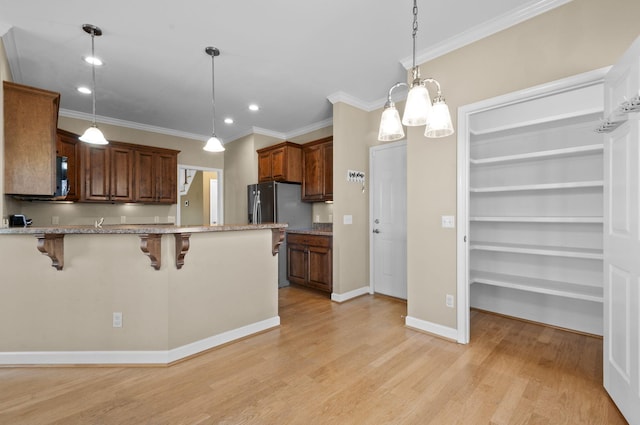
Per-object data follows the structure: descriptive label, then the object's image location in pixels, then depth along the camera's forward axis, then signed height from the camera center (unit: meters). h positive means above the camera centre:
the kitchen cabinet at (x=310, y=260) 4.25 -0.74
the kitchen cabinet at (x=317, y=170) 4.68 +0.67
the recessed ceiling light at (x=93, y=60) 3.03 +1.57
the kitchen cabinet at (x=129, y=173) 4.51 +0.62
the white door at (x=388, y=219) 4.07 -0.10
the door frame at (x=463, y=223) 2.70 -0.10
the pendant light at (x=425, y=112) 1.53 +0.52
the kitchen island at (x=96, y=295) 2.33 -0.67
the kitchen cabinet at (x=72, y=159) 4.12 +0.76
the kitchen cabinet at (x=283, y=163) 4.95 +0.84
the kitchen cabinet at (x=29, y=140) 2.66 +0.66
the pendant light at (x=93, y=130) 2.57 +0.77
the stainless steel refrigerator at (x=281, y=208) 4.85 +0.06
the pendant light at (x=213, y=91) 2.93 +1.57
